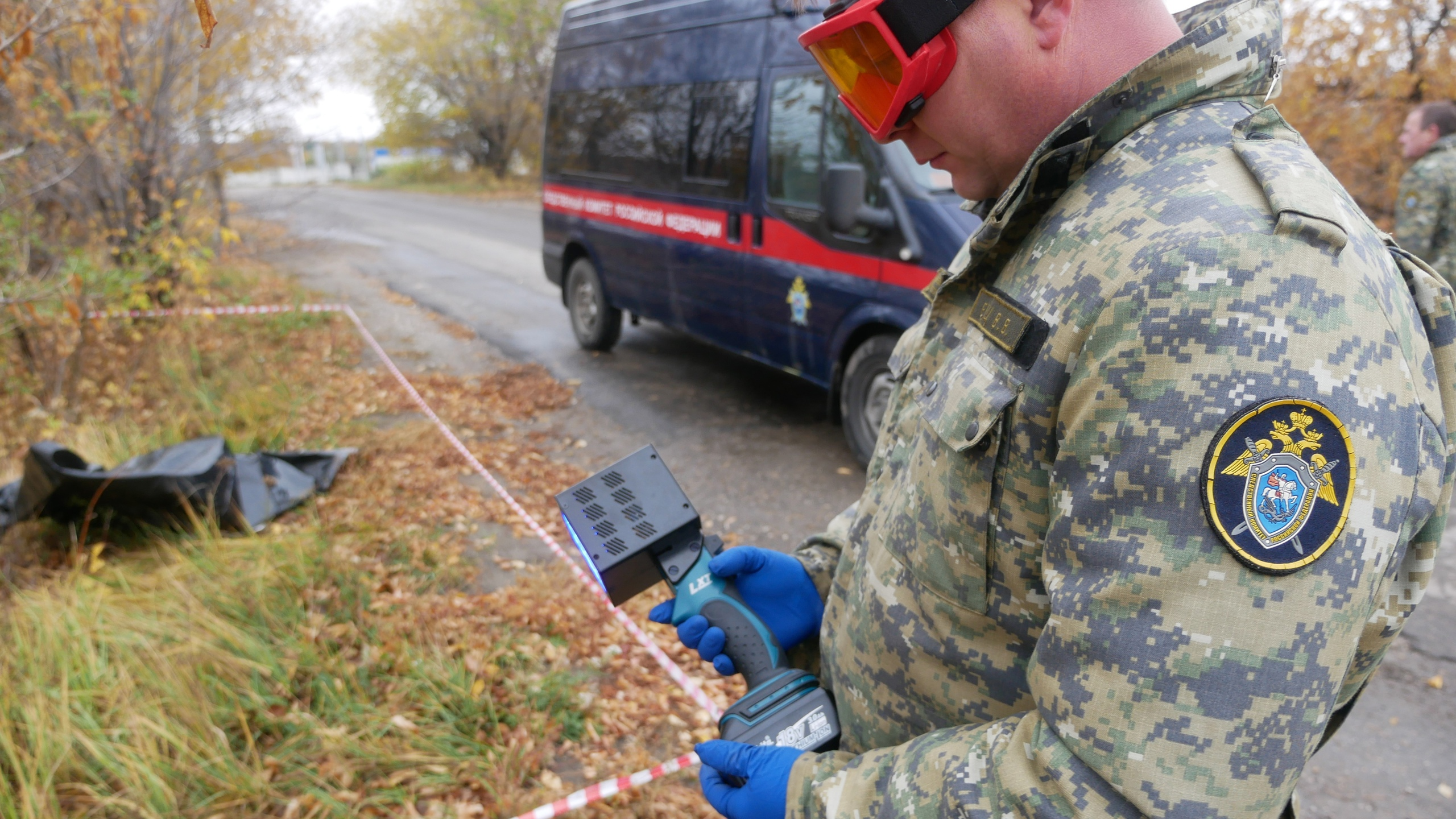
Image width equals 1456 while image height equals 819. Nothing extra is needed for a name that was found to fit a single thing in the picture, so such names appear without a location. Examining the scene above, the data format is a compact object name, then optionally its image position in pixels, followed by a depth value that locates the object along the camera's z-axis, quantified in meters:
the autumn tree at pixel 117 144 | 4.19
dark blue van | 4.21
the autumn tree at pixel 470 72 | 25.44
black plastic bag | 3.36
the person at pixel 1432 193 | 4.64
